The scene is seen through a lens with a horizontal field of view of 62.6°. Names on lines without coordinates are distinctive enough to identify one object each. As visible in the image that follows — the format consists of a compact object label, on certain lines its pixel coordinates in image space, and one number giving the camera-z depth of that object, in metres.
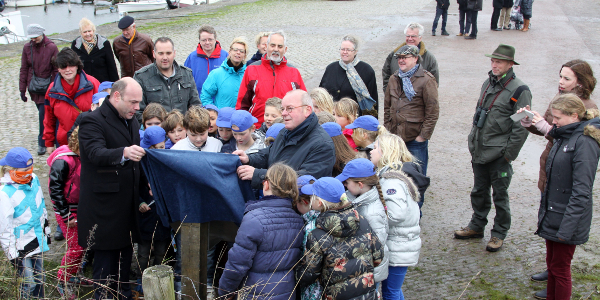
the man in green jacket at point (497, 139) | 5.41
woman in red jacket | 6.69
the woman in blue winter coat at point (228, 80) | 7.02
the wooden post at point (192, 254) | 3.83
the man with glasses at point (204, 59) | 7.84
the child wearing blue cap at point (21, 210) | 4.38
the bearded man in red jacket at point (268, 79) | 6.44
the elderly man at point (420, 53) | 7.51
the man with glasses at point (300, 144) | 4.27
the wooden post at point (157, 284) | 3.00
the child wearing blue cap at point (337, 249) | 3.48
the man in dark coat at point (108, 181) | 4.17
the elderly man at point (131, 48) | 8.59
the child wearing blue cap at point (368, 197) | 3.94
